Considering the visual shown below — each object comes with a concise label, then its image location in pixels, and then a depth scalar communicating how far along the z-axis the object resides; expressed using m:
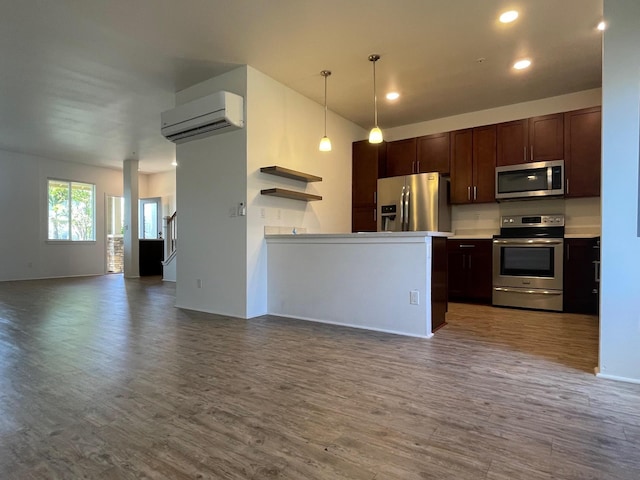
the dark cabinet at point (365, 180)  5.70
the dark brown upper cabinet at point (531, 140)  4.51
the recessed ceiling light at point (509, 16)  2.99
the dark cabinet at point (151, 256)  9.21
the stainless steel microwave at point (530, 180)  4.49
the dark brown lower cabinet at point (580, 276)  4.14
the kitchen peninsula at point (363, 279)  3.27
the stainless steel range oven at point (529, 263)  4.36
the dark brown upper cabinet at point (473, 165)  4.98
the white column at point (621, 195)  2.19
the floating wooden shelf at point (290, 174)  4.05
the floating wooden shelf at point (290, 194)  4.09
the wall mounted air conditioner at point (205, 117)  3.80
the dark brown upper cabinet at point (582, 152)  4.29
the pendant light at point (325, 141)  3.98
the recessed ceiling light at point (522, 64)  3.84
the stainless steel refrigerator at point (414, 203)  5.04
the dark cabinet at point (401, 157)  5.55
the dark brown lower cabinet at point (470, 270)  4.84
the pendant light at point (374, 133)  3.72
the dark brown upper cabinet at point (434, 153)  5.30
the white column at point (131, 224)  8.41
